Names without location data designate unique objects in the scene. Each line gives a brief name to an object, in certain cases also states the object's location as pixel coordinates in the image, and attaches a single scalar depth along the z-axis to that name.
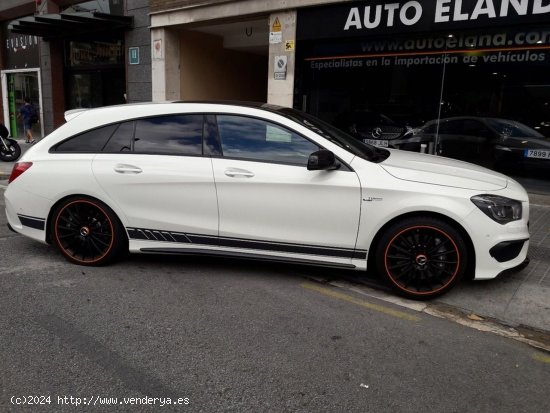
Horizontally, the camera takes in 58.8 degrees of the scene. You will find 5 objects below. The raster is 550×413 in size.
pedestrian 16.64
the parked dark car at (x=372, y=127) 9.57
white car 4.08
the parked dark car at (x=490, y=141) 8.04
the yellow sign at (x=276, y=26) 10.51
